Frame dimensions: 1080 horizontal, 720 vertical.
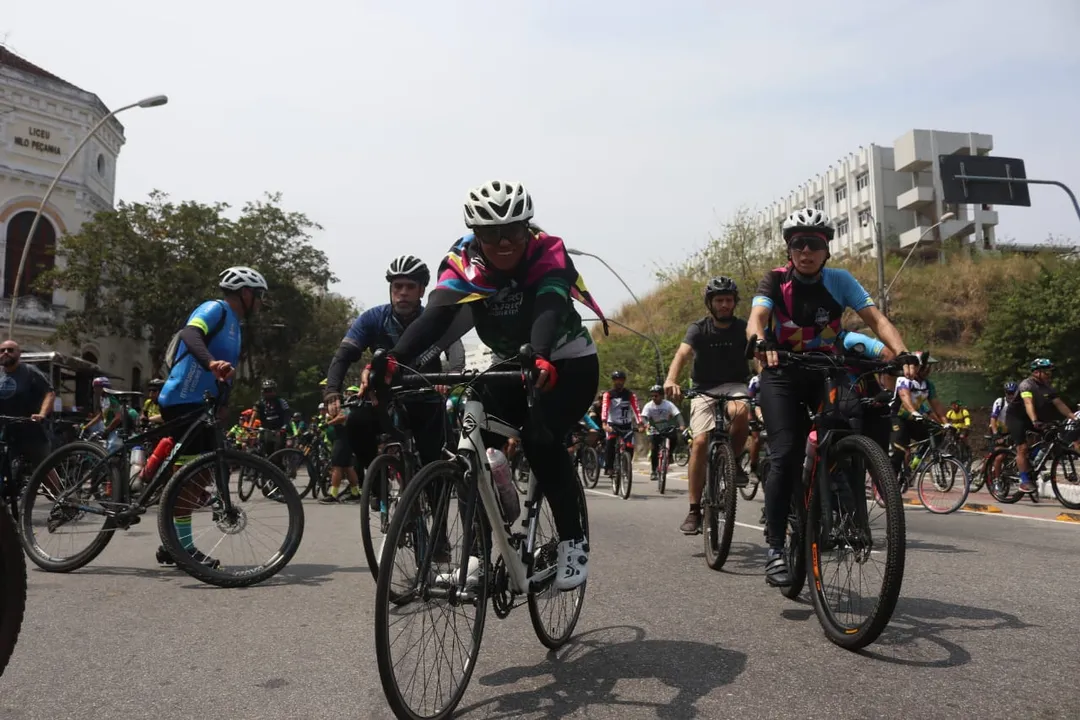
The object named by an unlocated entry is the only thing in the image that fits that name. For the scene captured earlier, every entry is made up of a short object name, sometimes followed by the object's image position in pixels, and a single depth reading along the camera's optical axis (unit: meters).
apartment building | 61.09
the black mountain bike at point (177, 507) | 5.55
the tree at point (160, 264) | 35.91
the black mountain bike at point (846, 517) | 3.52
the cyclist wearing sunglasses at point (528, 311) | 3.65
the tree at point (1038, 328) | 29.39
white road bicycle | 2.76
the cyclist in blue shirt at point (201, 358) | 5.78
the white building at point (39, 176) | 36.03
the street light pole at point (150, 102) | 21.67
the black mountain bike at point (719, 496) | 5.75
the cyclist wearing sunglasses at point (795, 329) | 4.59
